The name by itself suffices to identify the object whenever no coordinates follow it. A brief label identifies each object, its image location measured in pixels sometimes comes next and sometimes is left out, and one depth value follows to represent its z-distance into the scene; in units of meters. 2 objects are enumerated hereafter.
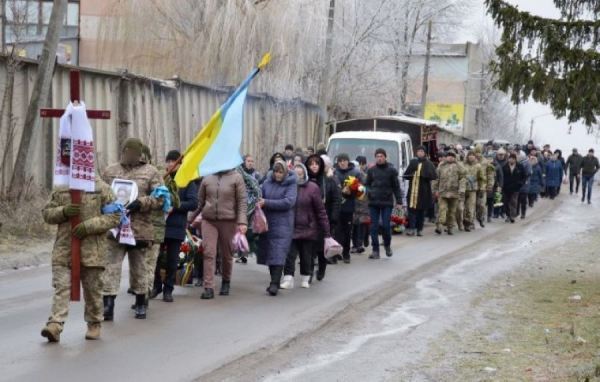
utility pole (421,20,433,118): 50.25
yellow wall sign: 81.75
